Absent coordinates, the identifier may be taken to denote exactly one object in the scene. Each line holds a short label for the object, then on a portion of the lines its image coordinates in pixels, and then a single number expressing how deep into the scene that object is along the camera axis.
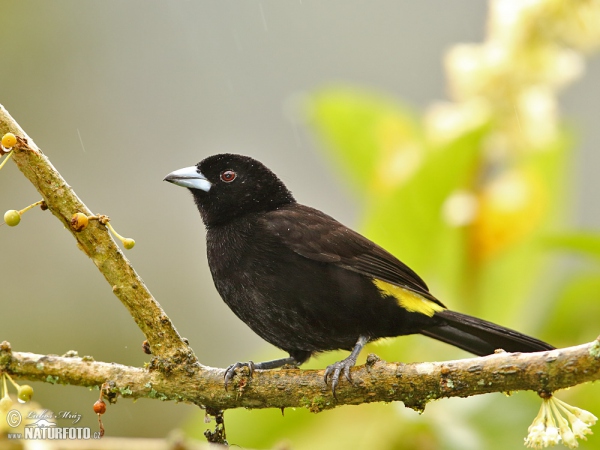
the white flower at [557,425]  4.29
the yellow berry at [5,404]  3.82
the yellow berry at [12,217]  4.47
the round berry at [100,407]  4.82
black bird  6.47
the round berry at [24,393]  4.23
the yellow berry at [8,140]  4.70
